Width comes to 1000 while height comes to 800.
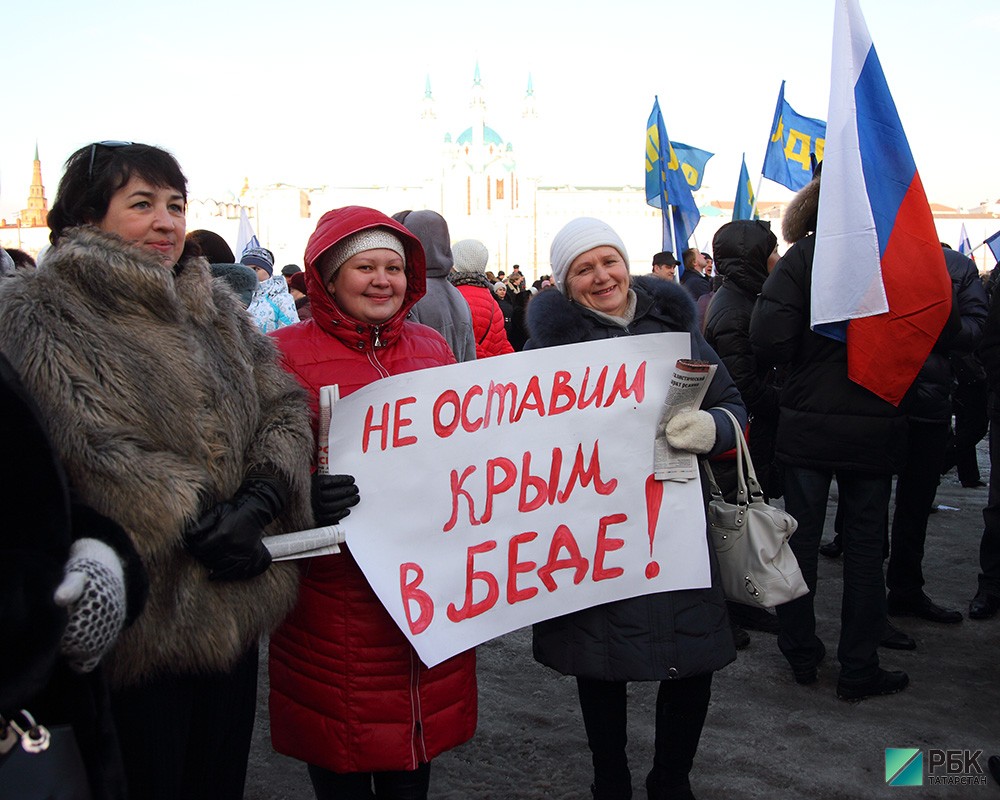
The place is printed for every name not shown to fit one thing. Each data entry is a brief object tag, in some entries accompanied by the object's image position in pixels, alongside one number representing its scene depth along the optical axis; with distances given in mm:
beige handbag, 2482
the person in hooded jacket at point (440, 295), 4457
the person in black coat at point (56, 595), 1264
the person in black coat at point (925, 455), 4242
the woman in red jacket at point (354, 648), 2076
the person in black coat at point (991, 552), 4395
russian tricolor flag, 3336
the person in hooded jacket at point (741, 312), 4180
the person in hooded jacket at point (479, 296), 5113
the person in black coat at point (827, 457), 3475
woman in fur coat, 1593
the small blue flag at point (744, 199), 10875
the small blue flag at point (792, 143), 7977
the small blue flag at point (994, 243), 7185
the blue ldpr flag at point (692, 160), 8879
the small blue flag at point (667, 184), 8000
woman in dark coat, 2355
